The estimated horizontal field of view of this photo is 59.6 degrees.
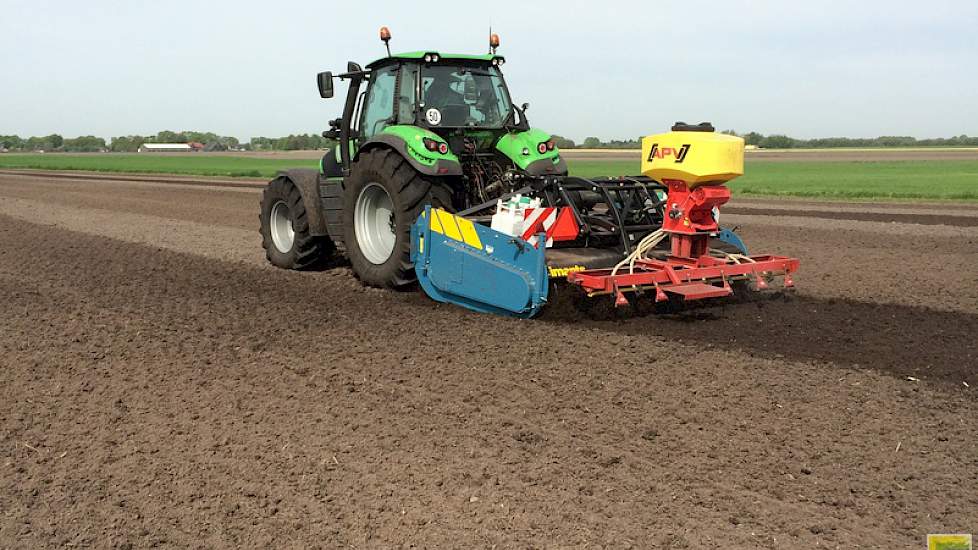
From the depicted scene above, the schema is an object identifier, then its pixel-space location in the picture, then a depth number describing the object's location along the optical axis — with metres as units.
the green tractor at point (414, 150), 6.91
